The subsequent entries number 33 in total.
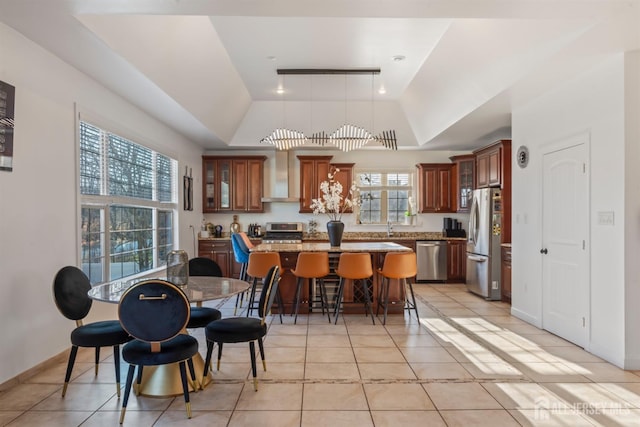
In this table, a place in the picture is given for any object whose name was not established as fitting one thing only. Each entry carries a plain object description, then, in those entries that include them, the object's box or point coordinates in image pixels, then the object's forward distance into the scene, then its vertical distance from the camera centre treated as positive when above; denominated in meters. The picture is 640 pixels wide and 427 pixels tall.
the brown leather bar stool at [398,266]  4.83 -0.64
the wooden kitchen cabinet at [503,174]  6.11 +0.61
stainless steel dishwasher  7.84 -0.92
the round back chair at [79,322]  2.86 -0.84
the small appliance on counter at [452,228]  8.09 -0.30
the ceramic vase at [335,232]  5.56 -0.25
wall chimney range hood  8.11 +0.67
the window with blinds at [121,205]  4.20 +0.11
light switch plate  3.57 -0.05
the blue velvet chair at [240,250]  5.91 -0.53
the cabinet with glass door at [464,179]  7.70 +0.66
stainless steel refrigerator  6.19 -0.45
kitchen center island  5.34 -0.99
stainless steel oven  7.99 -0.35
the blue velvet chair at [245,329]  2.99 -0.87
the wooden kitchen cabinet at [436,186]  8.26 +0.56
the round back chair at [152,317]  2.46 -0.64
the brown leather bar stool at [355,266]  4.85 -0.64
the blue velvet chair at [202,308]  3.45 -0.85
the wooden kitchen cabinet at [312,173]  8.14 +0.83
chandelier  5.41 +1.05
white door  3.95 -0.33
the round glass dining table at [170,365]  2.87 -1.17
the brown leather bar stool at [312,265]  4.88 -0.63
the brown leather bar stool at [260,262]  4.94 -0.60
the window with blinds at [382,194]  8.63 +0.42
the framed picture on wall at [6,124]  2.96 +0.68
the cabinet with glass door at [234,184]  8.13 +0.61
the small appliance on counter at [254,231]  8.24 -0.35
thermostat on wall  4.96 +0.72
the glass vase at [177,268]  3.26 -0.44
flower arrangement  5.44 +0.19
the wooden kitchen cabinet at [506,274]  5.89 -0.91
